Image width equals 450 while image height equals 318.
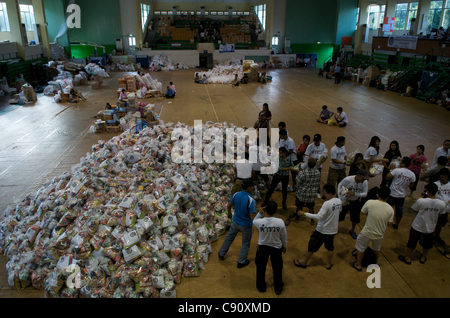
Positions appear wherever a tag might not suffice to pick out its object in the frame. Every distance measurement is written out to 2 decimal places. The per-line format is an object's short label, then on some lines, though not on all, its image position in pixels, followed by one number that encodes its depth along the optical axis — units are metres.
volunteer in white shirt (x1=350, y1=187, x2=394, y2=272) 4.08
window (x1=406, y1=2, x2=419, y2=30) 23.38
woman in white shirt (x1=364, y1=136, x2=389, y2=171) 6.08
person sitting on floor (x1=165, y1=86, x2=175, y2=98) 15.85
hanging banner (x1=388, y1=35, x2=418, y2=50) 19.30
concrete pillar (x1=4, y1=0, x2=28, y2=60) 19.58
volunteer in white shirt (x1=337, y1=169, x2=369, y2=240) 4.77
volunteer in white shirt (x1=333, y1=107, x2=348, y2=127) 11.04
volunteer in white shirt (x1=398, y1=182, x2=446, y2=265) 4.30
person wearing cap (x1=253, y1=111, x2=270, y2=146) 8.38
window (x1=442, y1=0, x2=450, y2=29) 20.15
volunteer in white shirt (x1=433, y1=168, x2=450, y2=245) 4.72
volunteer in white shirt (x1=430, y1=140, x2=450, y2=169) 6.15
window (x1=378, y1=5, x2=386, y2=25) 26.88
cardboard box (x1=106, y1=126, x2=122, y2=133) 10.97
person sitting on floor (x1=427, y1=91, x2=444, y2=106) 14.48
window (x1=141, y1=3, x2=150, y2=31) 31.97
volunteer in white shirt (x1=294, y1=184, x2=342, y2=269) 4.08
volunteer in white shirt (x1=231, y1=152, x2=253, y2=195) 5.52
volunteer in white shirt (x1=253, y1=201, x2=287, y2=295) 3.73
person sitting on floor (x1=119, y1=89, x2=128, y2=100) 13.02
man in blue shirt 4.18
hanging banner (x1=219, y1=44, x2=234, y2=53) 28.52
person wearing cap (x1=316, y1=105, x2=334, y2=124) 11.35
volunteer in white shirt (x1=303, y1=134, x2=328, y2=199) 6.21
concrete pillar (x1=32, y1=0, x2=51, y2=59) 23.23
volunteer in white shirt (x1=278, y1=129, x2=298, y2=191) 6.66
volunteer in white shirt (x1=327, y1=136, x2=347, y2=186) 6.00
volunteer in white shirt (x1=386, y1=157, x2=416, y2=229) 5.06
